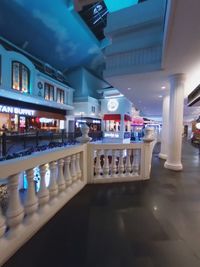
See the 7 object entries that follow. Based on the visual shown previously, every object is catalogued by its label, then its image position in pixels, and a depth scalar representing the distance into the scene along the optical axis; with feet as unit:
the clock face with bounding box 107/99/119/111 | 55.34
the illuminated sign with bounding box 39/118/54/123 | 44.41
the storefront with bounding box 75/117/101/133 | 52.75
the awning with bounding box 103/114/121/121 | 54.03
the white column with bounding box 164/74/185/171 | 14.33
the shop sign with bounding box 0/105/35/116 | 32.32
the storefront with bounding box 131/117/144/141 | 63.96
